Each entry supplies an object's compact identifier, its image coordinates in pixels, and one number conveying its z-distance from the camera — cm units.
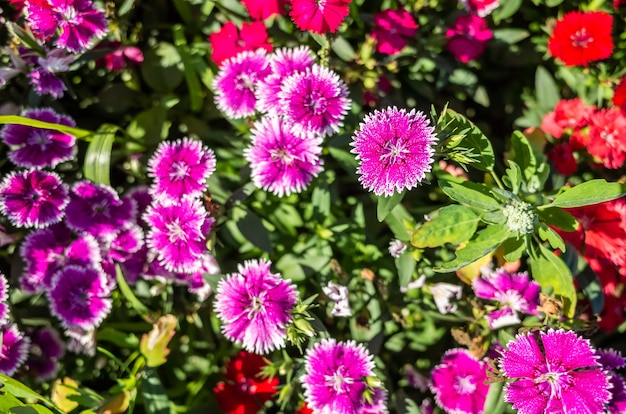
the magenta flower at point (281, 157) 49
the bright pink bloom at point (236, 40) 51
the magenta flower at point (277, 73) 49
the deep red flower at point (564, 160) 55
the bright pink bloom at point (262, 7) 50
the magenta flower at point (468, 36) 54
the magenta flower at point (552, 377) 45
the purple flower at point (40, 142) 51
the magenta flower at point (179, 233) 48
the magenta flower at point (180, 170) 49
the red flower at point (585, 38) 54
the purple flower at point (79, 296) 51
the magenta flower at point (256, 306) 47
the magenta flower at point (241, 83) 50
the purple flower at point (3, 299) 49
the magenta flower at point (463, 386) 52
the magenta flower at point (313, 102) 48
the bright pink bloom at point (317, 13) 48
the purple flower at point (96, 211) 51
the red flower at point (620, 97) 54
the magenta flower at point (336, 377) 48
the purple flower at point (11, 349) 50
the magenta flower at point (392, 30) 53
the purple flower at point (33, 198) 50
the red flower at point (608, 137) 54
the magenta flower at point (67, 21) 49
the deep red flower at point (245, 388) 53
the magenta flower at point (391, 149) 44
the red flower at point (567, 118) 55
